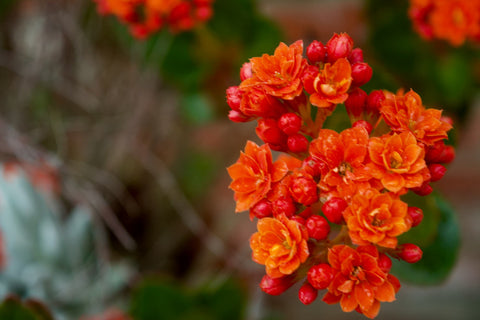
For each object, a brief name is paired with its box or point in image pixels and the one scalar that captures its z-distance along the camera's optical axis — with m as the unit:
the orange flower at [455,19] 0.35
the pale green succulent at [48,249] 0.44
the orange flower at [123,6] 0.36
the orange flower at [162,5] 0.36
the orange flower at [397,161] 0.27
